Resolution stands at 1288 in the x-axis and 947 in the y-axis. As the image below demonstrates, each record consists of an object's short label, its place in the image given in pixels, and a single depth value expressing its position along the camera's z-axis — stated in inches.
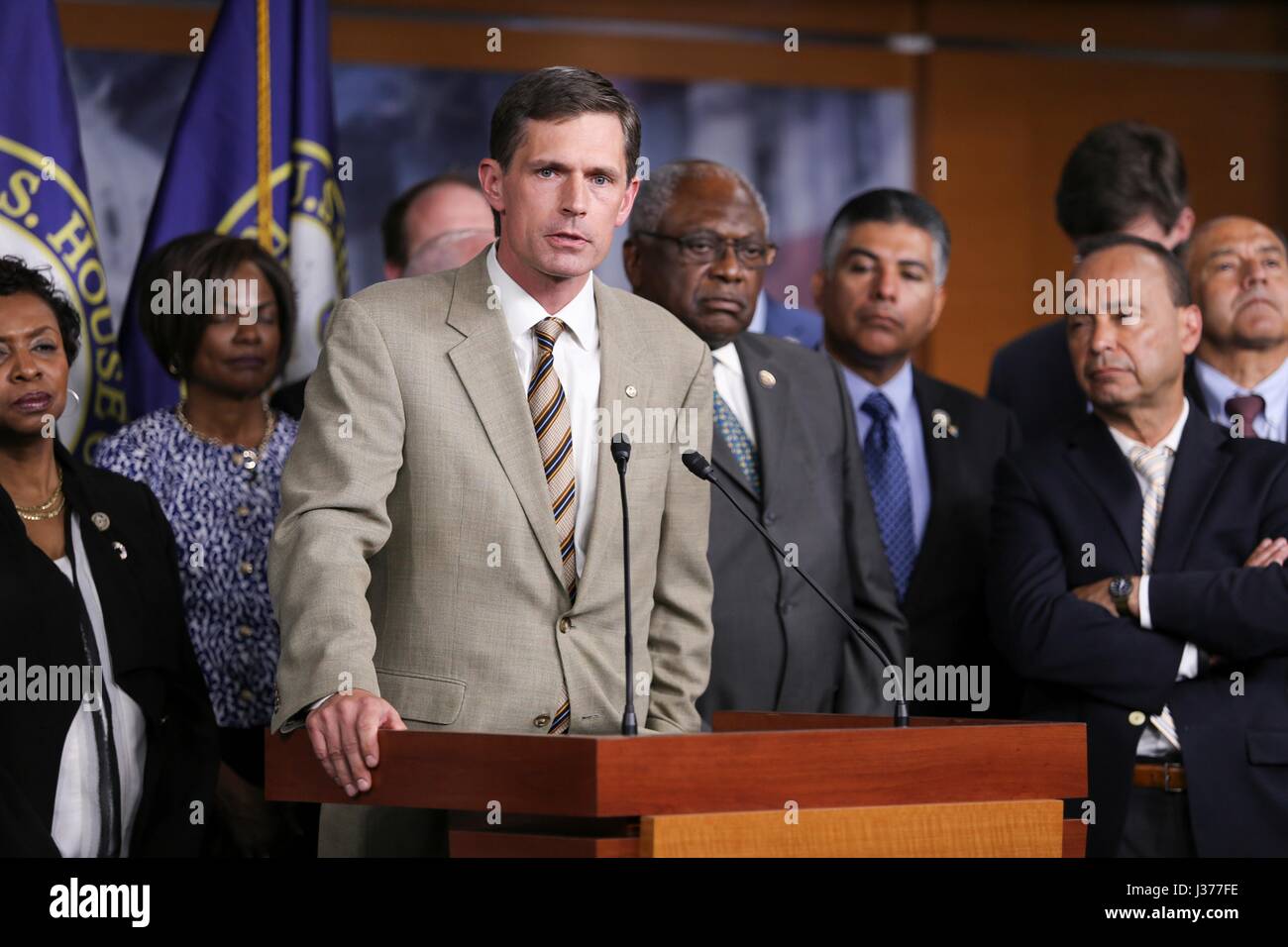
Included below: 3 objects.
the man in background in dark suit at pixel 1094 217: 178.1
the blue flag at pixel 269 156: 175.0
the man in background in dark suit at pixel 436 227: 174.1
